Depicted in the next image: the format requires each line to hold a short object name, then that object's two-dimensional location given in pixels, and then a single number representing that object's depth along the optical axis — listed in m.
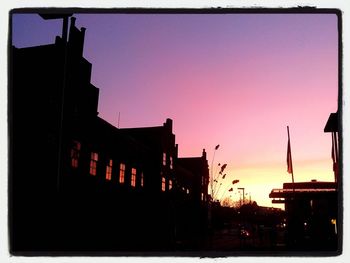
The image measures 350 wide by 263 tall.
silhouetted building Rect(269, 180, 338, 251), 20.12
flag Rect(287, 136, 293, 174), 22.57
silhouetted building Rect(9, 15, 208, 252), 15.78
